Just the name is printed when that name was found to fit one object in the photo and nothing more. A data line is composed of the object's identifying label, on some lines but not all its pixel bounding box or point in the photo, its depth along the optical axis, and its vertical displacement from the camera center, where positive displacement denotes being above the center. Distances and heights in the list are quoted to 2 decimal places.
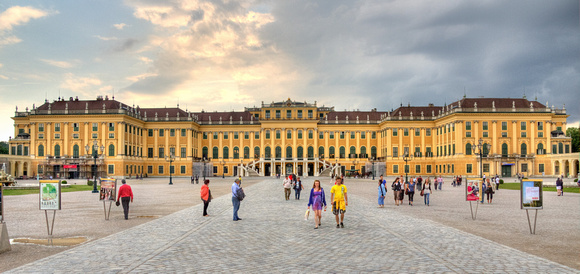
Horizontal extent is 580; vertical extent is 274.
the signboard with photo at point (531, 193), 14.91 -1.29
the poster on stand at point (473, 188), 18.78 -1.44
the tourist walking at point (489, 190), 26.71 -2.10
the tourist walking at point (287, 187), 28.44 -1.95
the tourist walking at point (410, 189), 25.37 -1.93
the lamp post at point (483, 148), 77.70 +0.90
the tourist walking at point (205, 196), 19.25 -1.67
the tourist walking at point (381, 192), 23.39 -1.89
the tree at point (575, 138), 102.33 +3.17
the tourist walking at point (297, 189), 29.40 -2.15
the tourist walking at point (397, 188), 25.08 -1.82
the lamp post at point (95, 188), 36.65 -2.53
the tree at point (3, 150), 108.19 +1.71
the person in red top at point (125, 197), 18.27 -1.59
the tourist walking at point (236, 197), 17.71 -1.58
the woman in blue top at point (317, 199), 15.20 -1.46
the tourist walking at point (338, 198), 15.36 -1.44
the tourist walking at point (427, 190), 25.52 -1.98
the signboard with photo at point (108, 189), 18.77 -1.32
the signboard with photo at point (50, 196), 13.84 -1.16
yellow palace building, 79.31 +2.92
